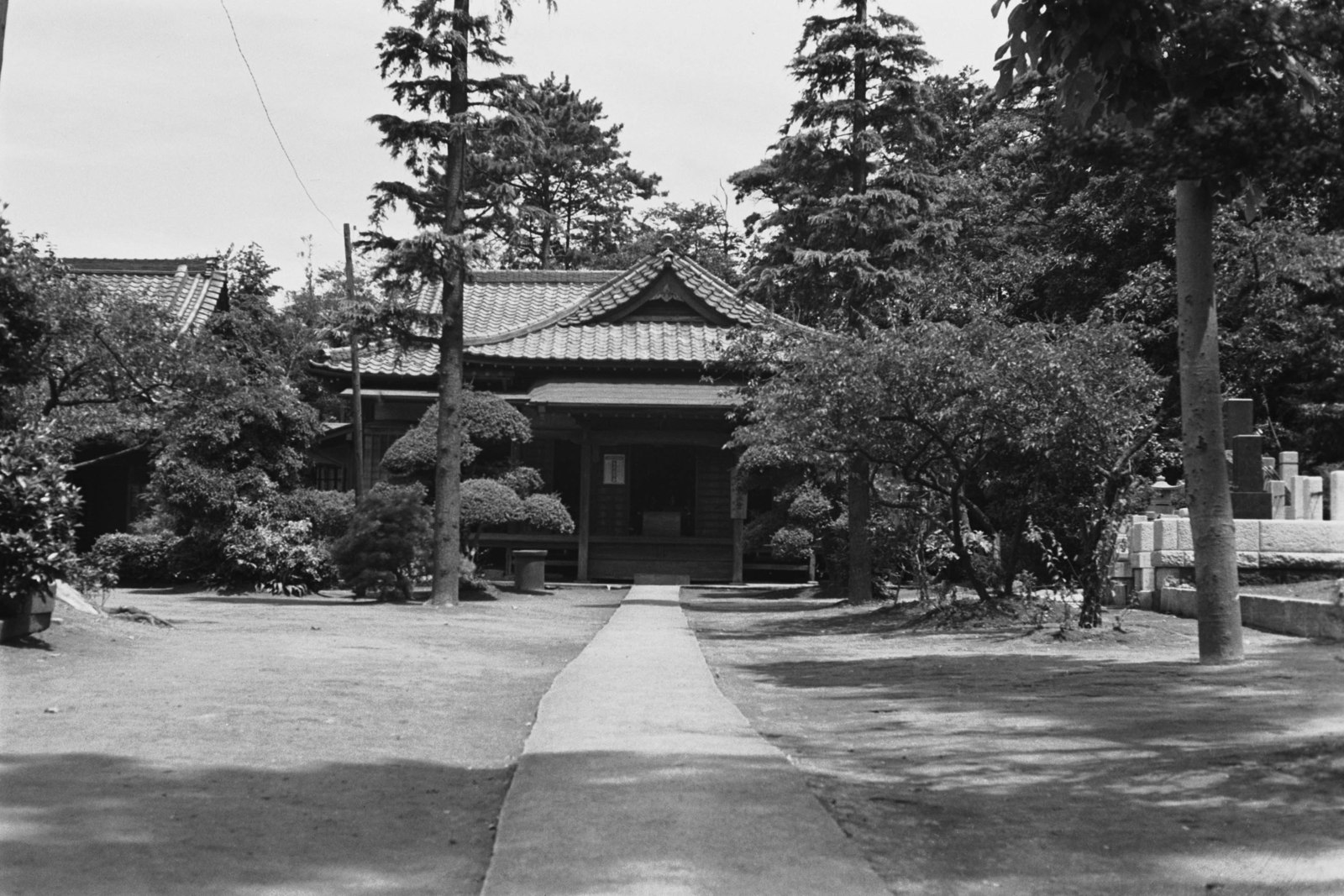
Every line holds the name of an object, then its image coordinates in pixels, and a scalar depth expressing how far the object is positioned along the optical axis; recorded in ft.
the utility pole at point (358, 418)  98.04
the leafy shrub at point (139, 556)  80.33
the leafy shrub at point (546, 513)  77.56
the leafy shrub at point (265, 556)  73.72
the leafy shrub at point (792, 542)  79.87
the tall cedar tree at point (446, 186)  62.49
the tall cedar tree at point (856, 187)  68.85
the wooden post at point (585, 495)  91.20
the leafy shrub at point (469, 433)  77.87
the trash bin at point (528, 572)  81.25
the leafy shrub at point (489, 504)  74.59
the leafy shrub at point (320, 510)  77.20
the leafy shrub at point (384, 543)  68.13
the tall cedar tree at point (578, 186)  174.70
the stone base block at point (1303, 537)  49.70
